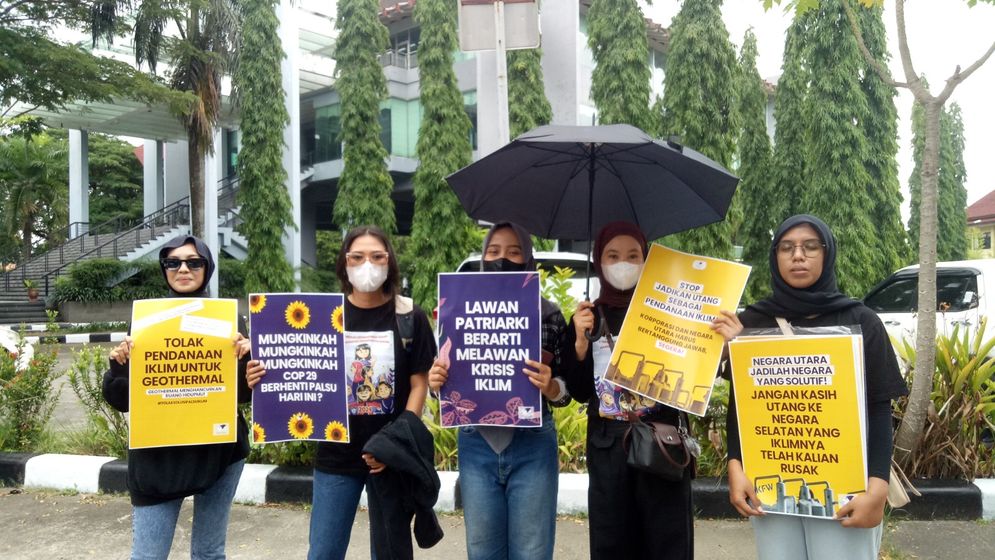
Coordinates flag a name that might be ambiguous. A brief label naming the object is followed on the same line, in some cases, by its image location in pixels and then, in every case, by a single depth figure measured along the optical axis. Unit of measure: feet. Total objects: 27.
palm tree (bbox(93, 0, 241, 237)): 55.36
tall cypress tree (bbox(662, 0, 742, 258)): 50.70
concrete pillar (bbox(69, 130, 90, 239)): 82.23
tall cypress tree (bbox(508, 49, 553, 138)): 52.42
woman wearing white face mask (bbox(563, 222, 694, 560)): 8.25
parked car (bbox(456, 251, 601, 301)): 29.86
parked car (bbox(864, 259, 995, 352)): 21.99
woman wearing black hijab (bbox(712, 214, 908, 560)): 7.29
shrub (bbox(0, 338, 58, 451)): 17.85
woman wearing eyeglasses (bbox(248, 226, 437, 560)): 8.71
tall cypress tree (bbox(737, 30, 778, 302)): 67.26
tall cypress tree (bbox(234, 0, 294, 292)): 61.52
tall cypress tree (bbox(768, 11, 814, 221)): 63.36
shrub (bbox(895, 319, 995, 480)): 14.58
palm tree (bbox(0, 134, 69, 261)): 88.43
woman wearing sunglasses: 8.63
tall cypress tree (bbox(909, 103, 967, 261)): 86.74
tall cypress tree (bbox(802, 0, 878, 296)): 51.98
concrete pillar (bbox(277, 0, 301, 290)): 66.03
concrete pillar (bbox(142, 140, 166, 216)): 89.30
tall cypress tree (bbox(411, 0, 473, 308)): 53.78
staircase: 73.77
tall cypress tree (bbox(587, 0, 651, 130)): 51.90
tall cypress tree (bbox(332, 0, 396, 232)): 58.08
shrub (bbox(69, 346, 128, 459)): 17.02
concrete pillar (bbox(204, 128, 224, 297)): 68.64
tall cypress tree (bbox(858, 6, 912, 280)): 53.62
